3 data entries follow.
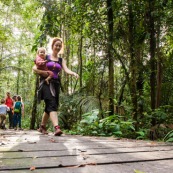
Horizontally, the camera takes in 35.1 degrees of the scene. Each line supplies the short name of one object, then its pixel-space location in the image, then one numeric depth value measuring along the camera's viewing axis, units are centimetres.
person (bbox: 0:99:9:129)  1088
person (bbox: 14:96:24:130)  1132
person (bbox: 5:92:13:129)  1200
